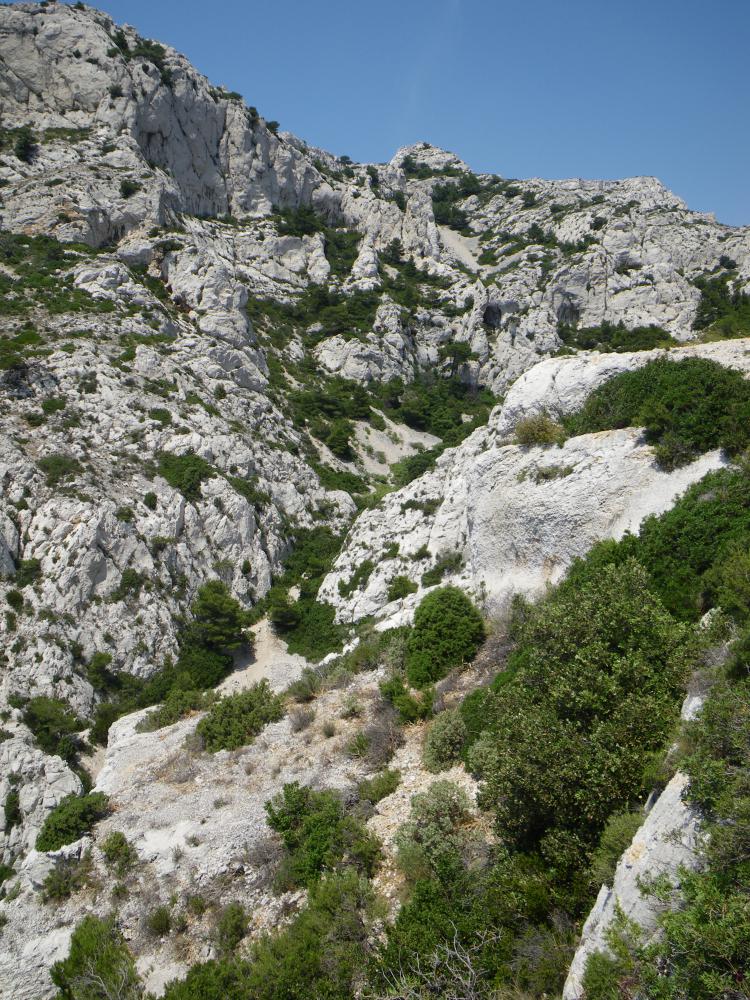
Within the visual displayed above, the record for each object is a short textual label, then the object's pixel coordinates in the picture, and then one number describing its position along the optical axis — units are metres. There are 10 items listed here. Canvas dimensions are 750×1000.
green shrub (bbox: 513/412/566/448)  17.39
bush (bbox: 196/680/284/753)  16.31
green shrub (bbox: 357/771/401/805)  11.95
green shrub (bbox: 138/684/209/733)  20.12
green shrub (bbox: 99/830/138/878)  12.69
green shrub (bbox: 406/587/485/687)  15.89
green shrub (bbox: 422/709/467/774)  12.20
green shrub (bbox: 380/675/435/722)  14.32
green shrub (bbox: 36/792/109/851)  14.10
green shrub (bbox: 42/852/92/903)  12.53
